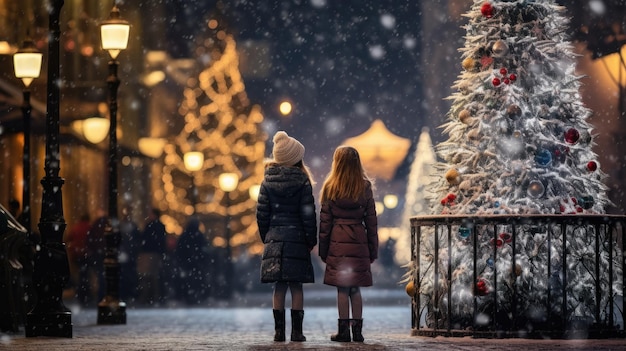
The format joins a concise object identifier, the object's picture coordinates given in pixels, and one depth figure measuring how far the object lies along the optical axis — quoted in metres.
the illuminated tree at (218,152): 56.31
